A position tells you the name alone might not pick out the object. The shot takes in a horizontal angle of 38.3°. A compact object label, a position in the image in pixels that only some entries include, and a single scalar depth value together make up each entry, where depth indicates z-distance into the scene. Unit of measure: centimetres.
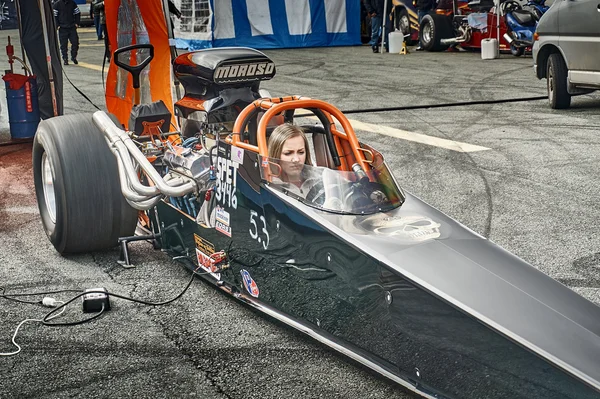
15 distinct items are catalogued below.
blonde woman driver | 450
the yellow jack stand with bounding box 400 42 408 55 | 2075
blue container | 1092
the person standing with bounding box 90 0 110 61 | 952
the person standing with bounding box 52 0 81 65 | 2041
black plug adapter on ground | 508
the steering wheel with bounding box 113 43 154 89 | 677
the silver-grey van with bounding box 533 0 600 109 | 1070
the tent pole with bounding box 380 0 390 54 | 2078
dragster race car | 352
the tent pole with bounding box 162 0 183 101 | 919
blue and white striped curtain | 2138
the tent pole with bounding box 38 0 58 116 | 1030
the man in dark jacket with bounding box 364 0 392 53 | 2136
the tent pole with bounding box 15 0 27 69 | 1121
